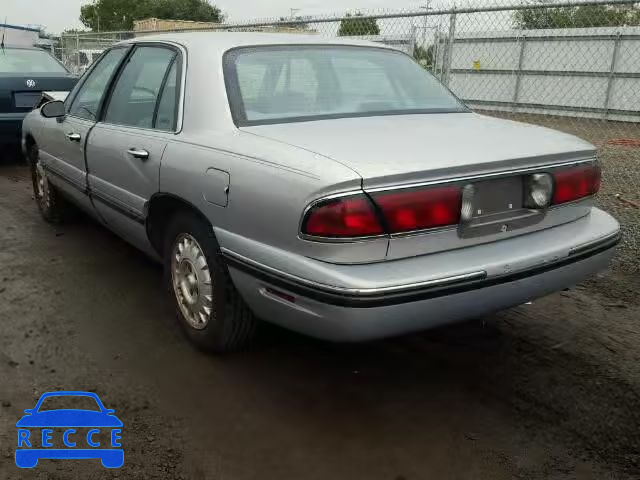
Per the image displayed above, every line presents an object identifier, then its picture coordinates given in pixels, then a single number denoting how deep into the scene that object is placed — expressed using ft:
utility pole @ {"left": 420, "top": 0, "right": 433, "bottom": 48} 20.88
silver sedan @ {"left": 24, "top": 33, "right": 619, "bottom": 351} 7.46
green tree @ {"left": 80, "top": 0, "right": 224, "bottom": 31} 218.18
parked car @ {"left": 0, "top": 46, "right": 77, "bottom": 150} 25.85
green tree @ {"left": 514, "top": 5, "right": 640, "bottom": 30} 30.55
